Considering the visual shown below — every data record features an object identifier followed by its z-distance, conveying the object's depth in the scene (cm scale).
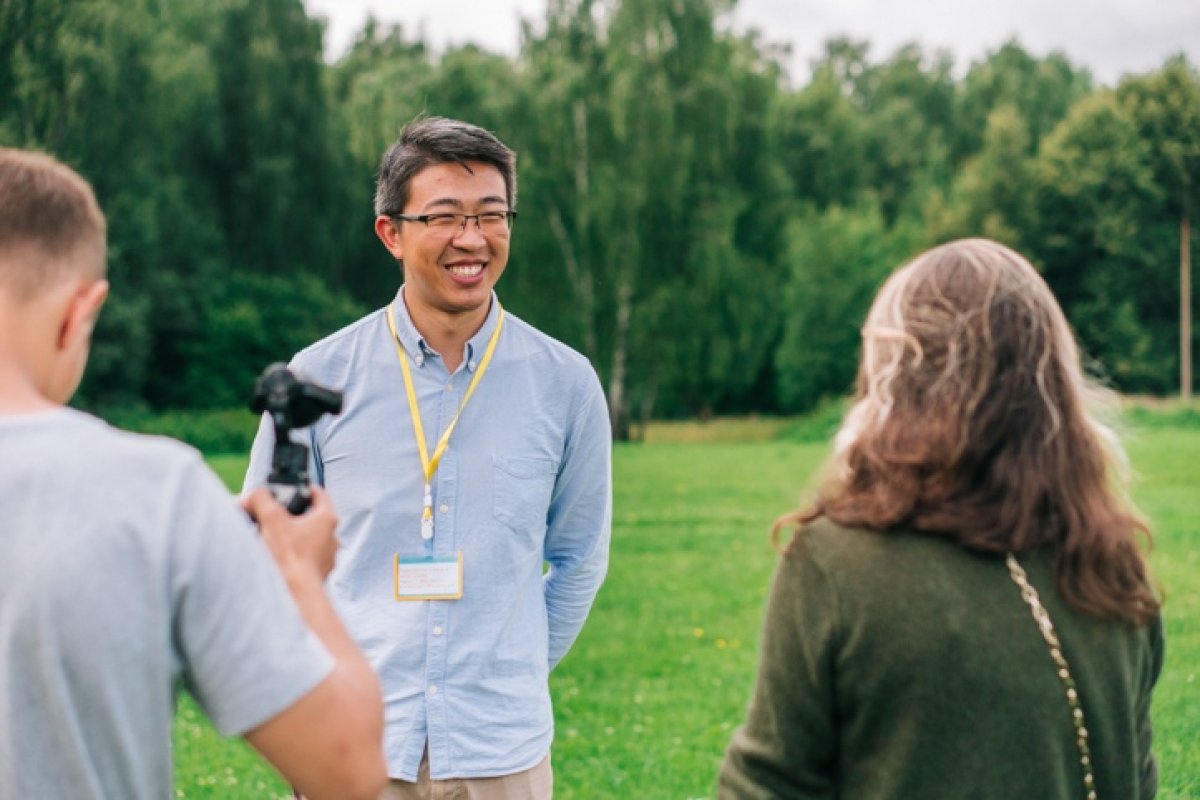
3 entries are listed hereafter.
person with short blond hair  176
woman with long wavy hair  222
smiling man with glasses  353
